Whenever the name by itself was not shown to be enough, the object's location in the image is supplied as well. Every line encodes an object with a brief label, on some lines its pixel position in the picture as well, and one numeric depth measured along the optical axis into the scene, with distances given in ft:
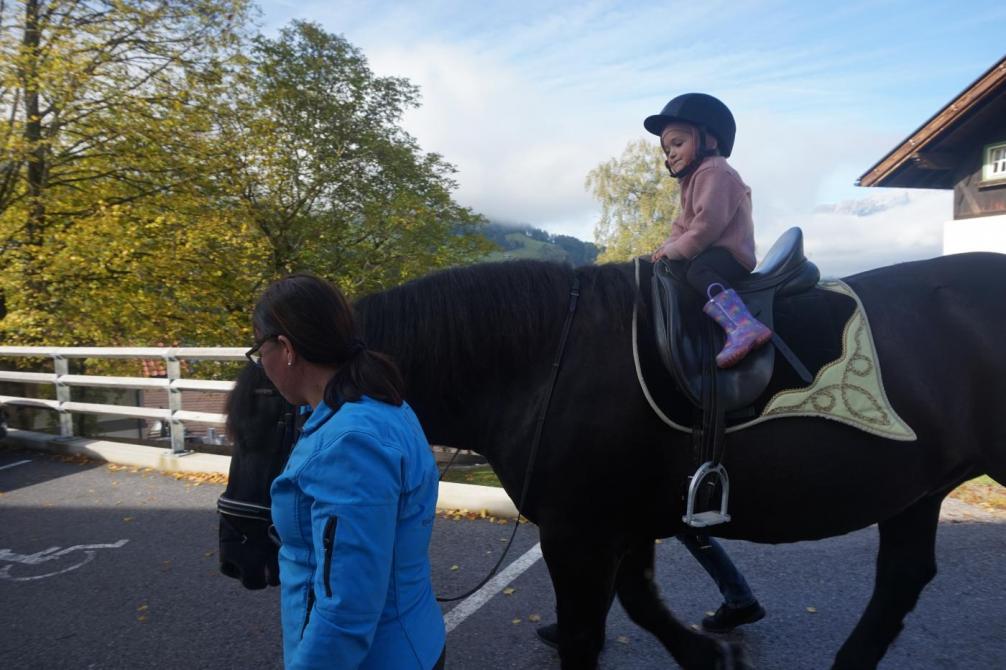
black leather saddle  6.58
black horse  6.69
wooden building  32.94
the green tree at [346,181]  57.72
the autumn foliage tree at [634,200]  144.66
